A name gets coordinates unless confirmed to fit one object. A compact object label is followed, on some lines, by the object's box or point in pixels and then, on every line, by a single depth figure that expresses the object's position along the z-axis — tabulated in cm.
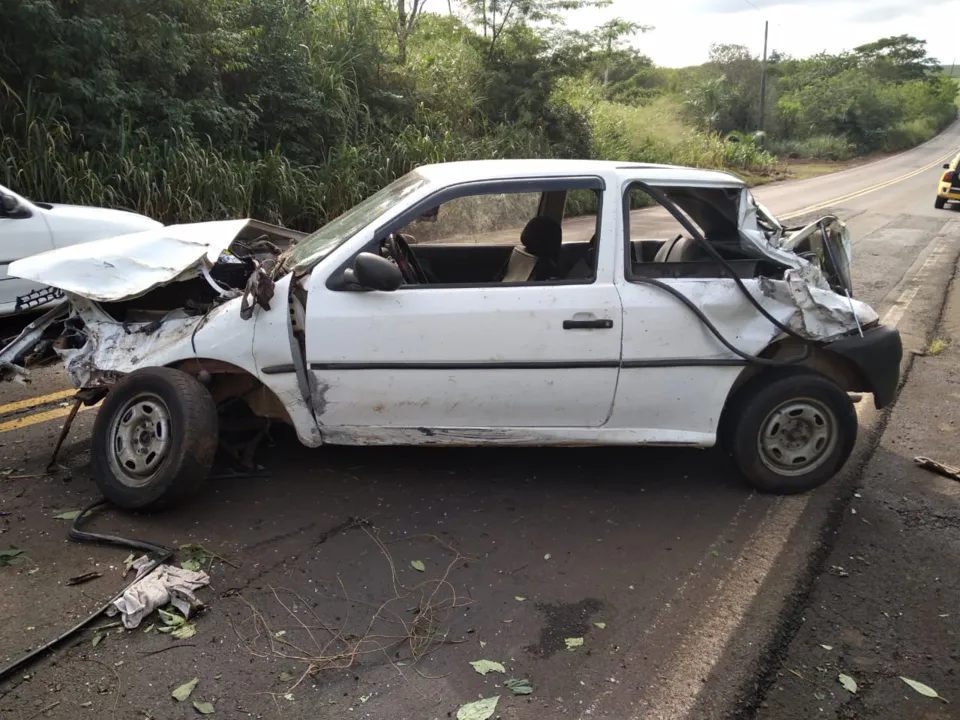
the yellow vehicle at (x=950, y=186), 2050
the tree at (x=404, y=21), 1745
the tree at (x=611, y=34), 1992
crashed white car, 388
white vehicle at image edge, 650
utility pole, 4188
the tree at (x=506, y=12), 1897
